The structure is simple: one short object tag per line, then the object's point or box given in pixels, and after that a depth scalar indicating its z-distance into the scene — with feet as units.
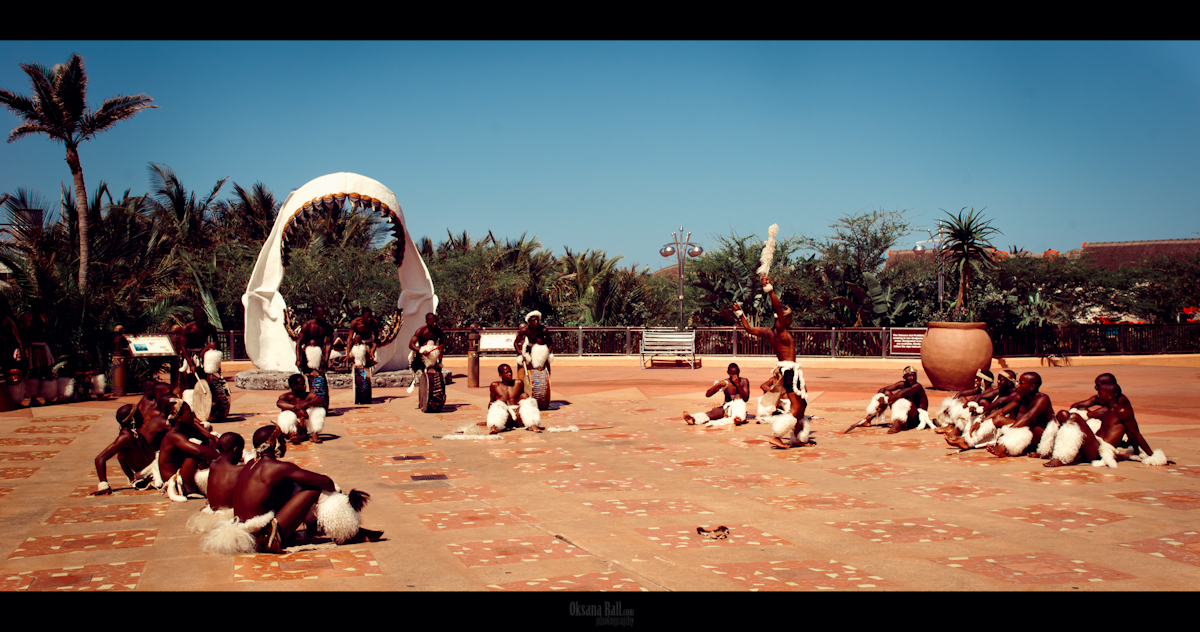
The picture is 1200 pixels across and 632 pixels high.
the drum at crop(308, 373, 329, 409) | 39.88
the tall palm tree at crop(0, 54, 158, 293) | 70.23
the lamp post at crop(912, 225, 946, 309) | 79.05
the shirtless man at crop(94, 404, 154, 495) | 23.98
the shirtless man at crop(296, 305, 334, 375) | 41.91
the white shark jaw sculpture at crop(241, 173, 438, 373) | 55.11
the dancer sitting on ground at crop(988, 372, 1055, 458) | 29.40
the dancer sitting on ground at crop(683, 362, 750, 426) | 38.96
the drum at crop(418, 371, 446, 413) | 43.11
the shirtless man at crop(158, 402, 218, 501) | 23.07
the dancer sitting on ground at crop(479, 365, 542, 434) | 36.42
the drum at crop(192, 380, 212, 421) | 37.04
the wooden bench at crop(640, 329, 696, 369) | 74.84
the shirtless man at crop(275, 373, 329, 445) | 33.42
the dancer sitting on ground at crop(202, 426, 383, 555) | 17.44
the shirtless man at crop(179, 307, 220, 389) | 38.91
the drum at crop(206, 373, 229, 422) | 38.81
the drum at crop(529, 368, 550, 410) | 43.70
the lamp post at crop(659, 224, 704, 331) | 83.10
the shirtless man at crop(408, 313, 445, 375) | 45.57
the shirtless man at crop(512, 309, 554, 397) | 42.78
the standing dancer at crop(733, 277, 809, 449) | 32.68
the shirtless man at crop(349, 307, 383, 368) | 46.16
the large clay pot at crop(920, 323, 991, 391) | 49.39
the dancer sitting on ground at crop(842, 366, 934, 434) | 36.29
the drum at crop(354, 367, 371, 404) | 46.75
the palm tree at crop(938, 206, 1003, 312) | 73.15
